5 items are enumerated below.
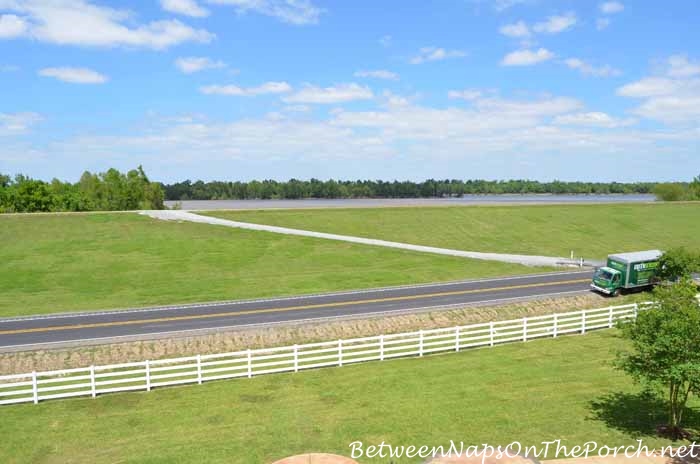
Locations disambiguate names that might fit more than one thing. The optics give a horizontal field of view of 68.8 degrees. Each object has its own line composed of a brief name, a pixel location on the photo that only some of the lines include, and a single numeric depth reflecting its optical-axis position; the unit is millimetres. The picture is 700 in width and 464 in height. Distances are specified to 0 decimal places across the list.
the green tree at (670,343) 15141
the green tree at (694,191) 129400
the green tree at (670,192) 125875
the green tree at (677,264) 39094
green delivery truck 38938
